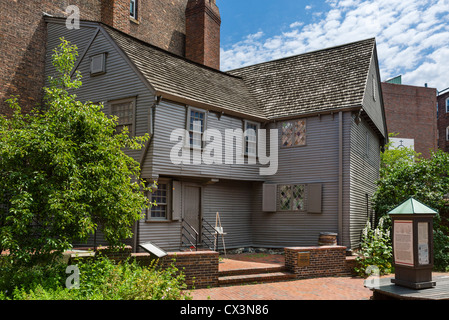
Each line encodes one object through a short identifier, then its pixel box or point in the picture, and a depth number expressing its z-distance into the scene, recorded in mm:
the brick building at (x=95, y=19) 16188
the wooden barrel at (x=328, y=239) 14430
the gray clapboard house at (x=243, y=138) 14375
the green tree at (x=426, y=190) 14562
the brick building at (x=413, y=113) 41344
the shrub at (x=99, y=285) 7410
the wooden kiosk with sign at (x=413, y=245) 8492
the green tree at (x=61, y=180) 8273
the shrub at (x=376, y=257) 12844
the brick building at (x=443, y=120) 43812
